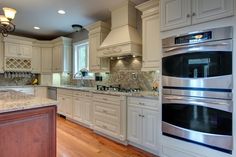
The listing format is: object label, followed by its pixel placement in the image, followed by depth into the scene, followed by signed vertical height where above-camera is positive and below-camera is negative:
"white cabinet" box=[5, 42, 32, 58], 5.16 +0.94
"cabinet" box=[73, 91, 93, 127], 3.79 -0.75
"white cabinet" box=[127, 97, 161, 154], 2.48 -0.76
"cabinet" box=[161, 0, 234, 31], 1.70 +0.80
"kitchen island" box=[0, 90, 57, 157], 1.54 -0.53
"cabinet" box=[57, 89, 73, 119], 4.43 -0.72
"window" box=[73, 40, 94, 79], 5.06 +0.68
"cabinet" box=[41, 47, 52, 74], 5.92 +0.67
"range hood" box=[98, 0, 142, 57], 3.08 +0.88
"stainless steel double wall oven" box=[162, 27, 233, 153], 1.68 -0.11
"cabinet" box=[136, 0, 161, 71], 2.75 +0.77
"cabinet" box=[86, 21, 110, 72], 3.92 +0.87
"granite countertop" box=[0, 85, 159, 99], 2.53 -0.29
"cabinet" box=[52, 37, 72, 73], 5.34 +0.79
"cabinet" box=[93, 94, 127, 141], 2.92 -0.75
